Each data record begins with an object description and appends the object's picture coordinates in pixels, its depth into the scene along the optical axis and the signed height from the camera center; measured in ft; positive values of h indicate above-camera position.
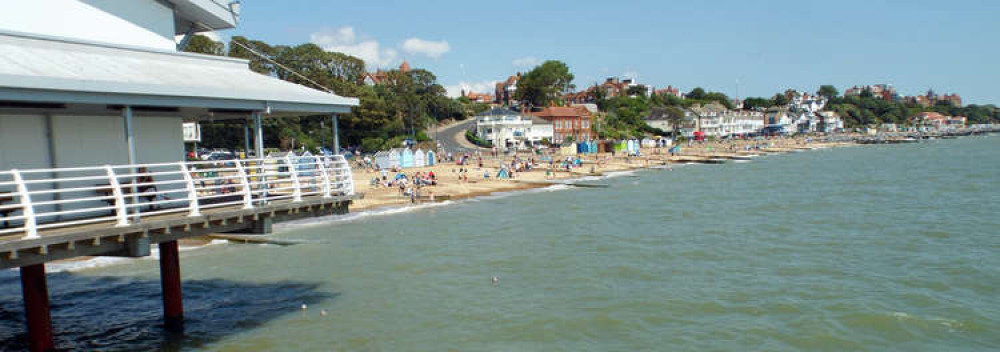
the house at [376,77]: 431.88 +48.92
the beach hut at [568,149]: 280.72 -3.47
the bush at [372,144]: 268.41 +2.14
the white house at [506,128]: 315.78 +7.59
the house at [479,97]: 591.45 +42.73
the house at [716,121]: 456.86 +10.45
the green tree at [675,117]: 432.66 +12.70
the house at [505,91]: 584.81 +48.10
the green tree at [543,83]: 448.24 +40.23
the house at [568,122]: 354.33 +10.23
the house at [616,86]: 567.95 +47.24
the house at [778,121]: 579.89 +10.14
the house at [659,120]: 436.35 +11.81
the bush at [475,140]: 307.78 +2.34
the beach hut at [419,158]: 202.91 -3.28
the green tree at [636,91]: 570.05 +40.98
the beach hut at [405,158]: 198.18 -3.05
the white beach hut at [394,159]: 192.63 -3.04
